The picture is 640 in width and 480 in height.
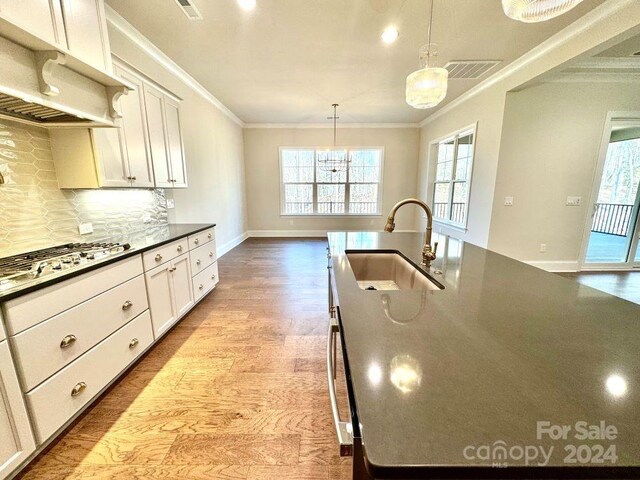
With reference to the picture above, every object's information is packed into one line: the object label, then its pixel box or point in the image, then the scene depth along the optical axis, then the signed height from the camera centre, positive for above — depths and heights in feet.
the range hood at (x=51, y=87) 4.07 +1.93
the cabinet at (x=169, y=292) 6.62 -2.91
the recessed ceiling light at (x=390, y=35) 8.20 +5.12
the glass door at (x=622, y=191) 12.74 -0.01
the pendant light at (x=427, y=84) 6.18 +2.62
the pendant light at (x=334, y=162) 20.67 +2.33
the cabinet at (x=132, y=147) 5.92 +1.13
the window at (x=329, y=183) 21.15 +0.61
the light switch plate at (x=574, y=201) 12.17 -0.49
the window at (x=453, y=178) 14.32 +0.79
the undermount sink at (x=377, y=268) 5.57 -1.74
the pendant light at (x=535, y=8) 4.03 +2.97
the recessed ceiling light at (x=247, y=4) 6.92 +5.11
